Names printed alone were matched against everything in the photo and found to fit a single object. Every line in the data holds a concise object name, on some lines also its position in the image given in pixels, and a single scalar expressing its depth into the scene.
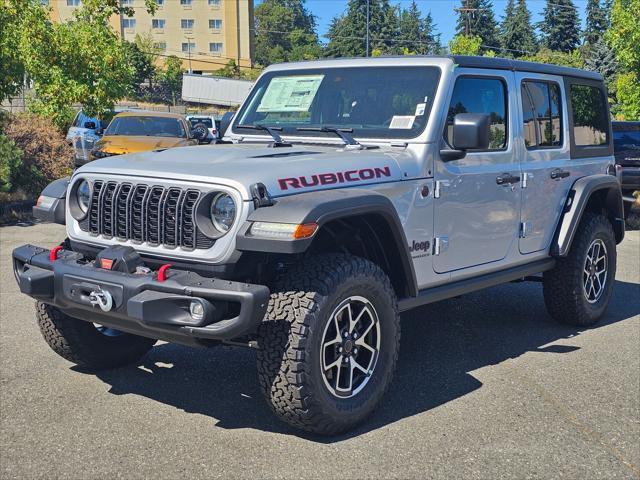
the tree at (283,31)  108.75
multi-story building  87.56
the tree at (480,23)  68.94
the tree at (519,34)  74.62
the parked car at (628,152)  12.73
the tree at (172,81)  68.62
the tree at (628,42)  16.08
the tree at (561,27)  75.31
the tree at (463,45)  37.84
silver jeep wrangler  3.94
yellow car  13.45
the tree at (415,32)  75.94
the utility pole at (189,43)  87.42
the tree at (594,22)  72.69
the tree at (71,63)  14.70
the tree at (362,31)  73.31
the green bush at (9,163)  12.46
